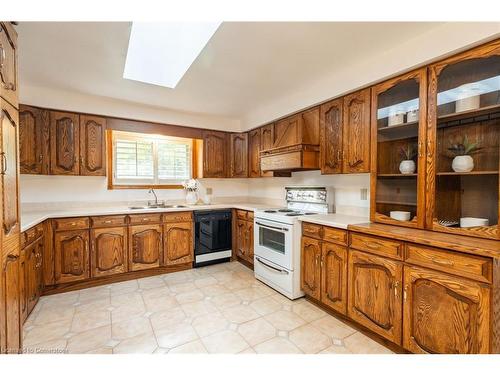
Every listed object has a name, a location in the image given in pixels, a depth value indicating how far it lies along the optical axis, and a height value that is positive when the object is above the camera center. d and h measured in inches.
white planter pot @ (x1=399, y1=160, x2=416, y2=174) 77.8 +5.6
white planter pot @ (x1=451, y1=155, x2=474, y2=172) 66.2 +5.6
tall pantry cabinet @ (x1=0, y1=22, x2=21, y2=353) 51.7 -2.8
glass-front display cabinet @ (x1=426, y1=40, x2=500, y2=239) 61.7 +11.1
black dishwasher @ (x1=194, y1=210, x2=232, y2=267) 137.6 -30.7
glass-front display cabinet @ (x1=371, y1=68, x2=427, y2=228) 73.0 +11.3
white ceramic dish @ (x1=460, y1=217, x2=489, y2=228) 63.1 -10.0
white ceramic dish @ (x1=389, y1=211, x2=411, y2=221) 78.7 -10.3
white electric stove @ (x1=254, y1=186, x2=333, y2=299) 101.1 -23.8
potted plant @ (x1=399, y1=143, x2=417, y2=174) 78.0 +8.3
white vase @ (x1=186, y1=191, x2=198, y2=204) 153.1 -8.9
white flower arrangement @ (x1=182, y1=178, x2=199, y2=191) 153.3 -0.8
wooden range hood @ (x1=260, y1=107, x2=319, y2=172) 109.5 +18.5
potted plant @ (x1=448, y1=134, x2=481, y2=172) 66.4 +8.4
